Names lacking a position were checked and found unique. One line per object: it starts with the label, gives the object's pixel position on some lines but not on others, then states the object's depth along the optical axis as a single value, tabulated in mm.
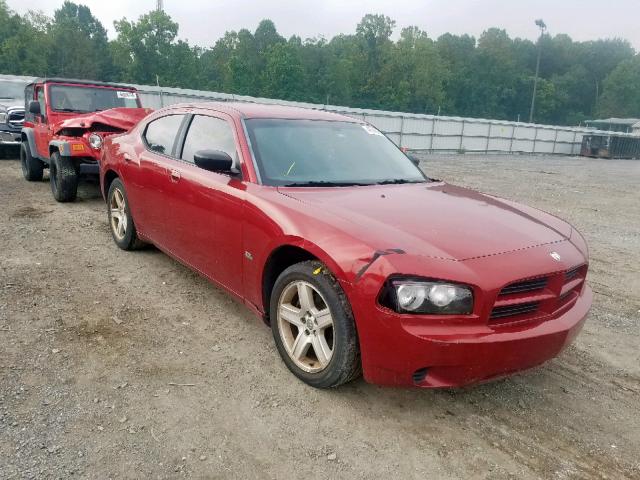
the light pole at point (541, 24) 44531
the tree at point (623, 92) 95875
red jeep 7422
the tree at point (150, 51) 71562
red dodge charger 2473
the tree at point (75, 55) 64125
